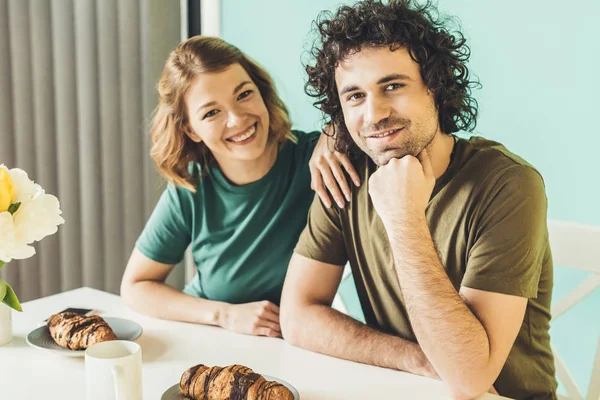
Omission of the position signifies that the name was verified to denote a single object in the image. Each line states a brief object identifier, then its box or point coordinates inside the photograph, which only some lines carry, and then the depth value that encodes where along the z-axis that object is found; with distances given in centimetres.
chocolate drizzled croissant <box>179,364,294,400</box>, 105
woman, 183
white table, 119
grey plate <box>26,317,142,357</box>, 132
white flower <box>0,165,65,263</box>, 105
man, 127
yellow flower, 104
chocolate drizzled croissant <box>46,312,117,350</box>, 132
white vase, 140
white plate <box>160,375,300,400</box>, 111
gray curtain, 239
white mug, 101
